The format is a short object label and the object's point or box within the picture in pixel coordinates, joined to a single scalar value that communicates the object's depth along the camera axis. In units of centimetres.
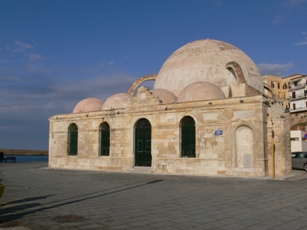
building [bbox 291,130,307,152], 3307
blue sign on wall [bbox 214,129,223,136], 1745
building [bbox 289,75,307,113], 6191
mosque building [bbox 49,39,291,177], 1692
